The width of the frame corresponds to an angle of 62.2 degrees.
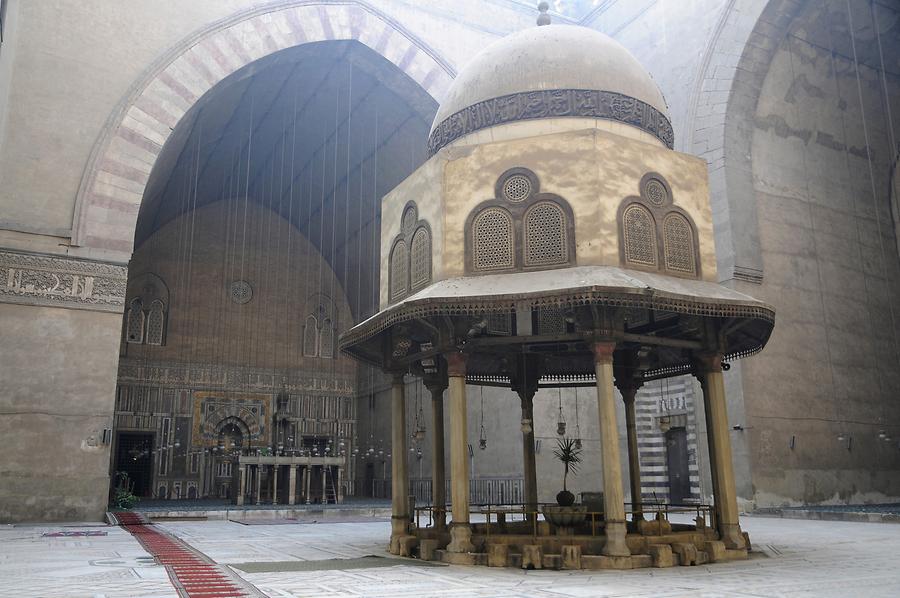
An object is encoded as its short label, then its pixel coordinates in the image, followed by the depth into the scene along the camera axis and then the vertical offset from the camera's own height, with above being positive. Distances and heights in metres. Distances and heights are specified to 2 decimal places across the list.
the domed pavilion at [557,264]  7.17 +2.11
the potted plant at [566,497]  8.63 -0.35
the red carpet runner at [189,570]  5.36 -0.86
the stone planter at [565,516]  7.98 -0.52
